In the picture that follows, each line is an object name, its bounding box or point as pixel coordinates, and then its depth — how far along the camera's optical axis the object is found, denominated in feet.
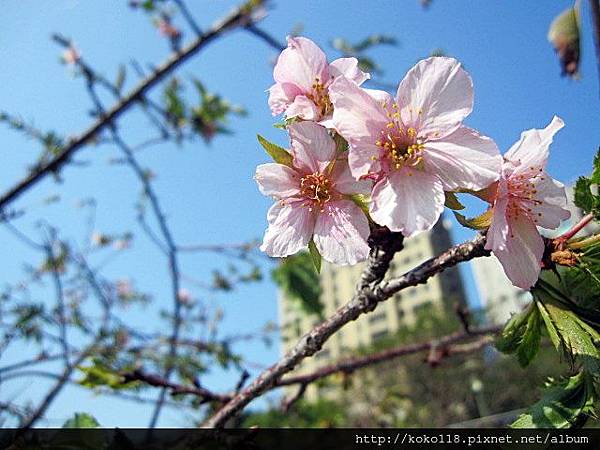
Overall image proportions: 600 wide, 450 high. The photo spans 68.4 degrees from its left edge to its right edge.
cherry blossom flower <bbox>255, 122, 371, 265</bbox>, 0.28
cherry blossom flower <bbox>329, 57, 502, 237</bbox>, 0.26
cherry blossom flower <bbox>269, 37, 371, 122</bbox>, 0.31
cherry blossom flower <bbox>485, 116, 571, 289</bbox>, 0.25
